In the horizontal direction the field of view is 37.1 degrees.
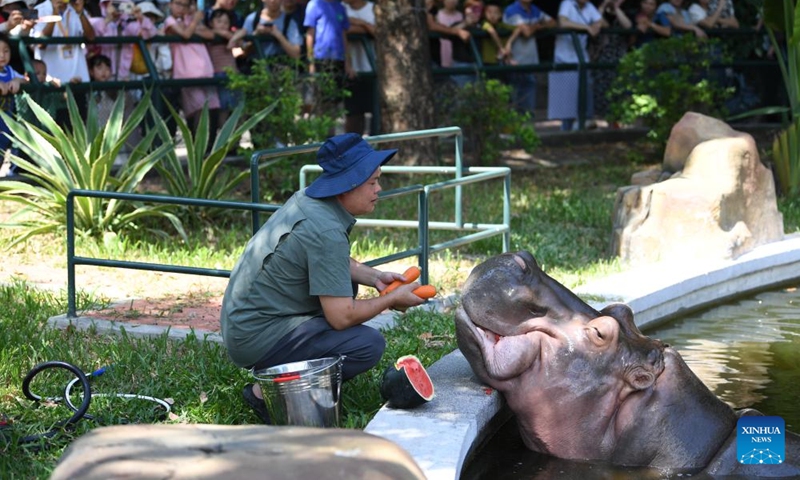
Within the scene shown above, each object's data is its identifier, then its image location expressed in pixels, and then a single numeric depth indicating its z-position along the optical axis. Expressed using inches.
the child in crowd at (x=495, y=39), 562.2
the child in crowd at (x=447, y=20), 548.7
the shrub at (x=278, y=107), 440.8
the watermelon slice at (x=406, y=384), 195.2
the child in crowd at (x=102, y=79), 445.7
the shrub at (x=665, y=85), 538.3
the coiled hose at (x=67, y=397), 193.6
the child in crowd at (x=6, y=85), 402.0
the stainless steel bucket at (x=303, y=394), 187.0
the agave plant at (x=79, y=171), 358.3
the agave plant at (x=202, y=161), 380.8
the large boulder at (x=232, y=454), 117.0
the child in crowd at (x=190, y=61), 466.9
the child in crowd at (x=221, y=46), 481.1
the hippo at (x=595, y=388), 197.2
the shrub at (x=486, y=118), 510.0
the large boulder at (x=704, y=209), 331.0
